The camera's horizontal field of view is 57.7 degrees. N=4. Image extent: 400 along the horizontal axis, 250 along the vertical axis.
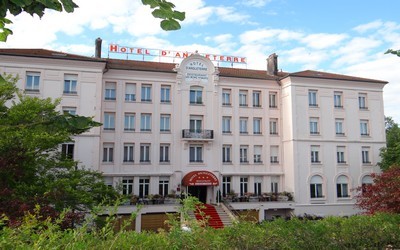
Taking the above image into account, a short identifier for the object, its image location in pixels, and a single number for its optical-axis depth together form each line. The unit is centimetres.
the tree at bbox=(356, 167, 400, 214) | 2159
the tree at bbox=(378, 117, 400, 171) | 3394
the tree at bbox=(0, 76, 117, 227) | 1591
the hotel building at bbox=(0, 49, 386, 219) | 3241
